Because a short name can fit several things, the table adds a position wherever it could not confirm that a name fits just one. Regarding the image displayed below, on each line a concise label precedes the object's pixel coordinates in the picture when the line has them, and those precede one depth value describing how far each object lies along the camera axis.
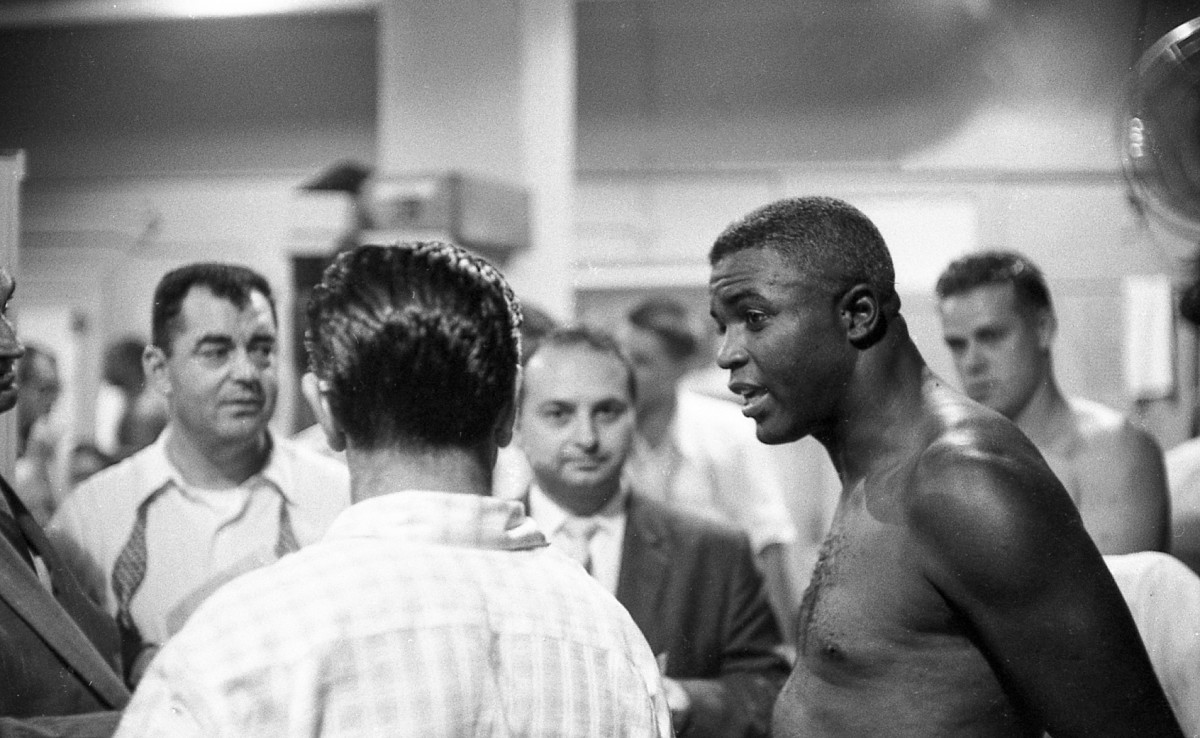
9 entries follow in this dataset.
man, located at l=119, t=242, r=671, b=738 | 1.07
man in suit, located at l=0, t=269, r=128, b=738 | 1.69
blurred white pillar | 4.72
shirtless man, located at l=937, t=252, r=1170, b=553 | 2.65
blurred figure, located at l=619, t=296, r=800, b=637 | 3.74
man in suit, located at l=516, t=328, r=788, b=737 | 2.25
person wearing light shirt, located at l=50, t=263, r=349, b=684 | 2.22
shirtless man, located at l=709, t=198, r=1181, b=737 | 1.42
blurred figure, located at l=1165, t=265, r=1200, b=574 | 2.58
